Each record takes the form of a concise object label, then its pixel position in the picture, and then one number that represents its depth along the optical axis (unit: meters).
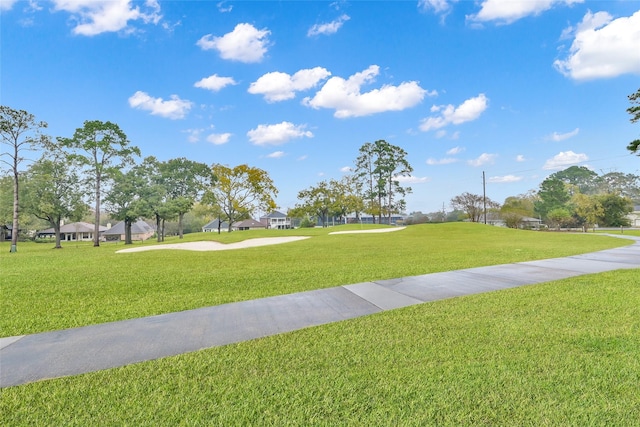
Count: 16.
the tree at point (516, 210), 44.94
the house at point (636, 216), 56.74
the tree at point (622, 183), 68.06
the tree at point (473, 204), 47.83
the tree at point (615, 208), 42.62
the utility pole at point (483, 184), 40.88
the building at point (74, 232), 53.16
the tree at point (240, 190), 37.66
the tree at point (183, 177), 35.34
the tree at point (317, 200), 48.38
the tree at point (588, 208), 41.38
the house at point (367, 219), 53.59
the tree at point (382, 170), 43.50
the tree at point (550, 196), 51.78
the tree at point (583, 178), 70.01
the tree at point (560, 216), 43.16
